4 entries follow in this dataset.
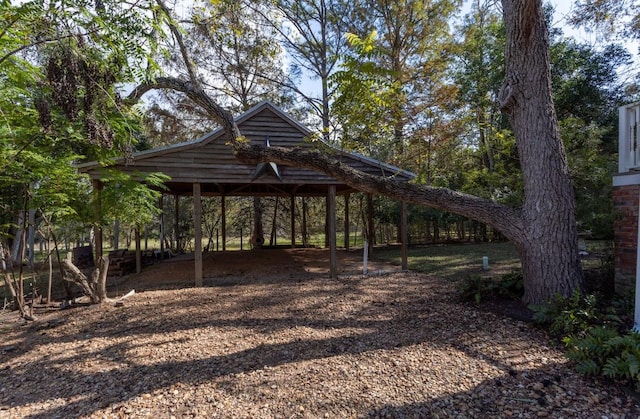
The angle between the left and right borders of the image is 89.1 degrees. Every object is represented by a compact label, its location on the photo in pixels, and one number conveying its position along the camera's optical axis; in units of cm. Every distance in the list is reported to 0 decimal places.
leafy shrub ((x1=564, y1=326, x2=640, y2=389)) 249
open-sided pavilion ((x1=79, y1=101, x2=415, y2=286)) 645
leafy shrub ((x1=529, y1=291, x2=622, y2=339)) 334
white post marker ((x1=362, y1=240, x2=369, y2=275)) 762
